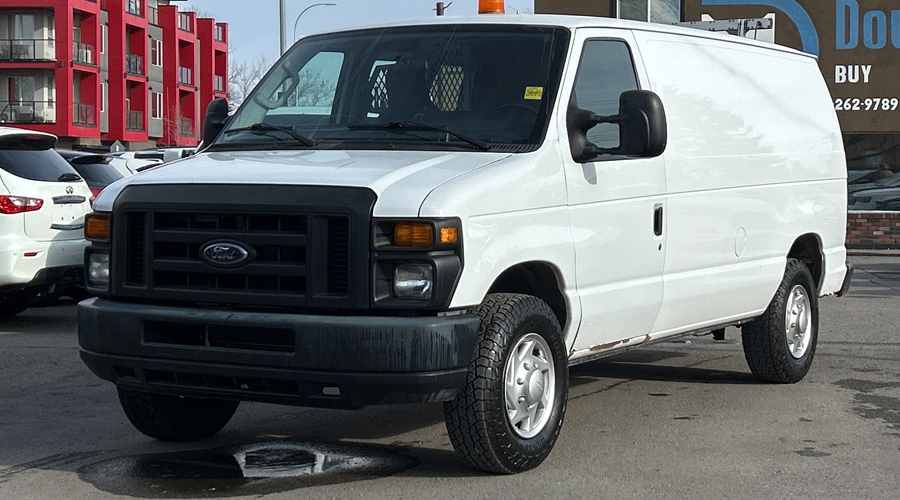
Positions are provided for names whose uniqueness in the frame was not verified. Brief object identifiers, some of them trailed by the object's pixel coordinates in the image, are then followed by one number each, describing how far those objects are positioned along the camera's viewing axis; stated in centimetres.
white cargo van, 542
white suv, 1100
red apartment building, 5891
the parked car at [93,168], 1422
